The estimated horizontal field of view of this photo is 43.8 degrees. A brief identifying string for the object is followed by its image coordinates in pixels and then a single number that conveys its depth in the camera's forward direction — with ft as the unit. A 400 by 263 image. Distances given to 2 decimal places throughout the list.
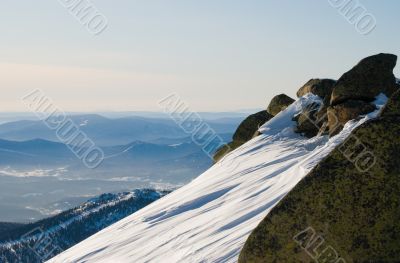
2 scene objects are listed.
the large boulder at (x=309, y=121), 122.21
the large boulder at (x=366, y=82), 111.75
